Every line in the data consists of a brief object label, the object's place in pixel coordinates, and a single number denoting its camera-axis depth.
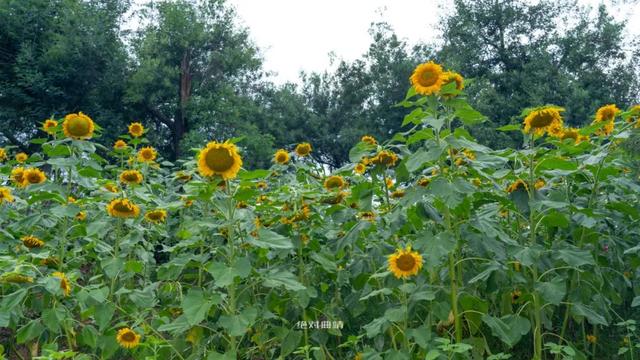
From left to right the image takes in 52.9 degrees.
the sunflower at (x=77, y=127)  3.68
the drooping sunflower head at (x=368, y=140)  3.72
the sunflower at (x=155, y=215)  4.00
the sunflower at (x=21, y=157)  5.99
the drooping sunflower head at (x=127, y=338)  3.19
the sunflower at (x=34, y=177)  4.03
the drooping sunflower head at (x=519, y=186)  2.82
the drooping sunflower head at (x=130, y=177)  3.96
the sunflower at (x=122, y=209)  3.45
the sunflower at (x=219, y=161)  2.78
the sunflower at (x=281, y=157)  4.96
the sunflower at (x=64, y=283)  3.19
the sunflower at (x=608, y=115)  3.76
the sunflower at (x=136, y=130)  5.93
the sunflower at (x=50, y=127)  3.80
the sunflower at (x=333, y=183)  3.69
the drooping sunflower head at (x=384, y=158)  3.23
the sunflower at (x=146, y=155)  5.65
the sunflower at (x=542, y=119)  2.78
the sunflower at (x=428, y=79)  2.84
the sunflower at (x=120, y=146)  5.58
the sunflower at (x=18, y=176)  4.45
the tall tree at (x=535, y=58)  20.25
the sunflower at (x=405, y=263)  2.82
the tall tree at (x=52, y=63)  16.69
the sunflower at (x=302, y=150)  4.94
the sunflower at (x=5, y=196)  4.13
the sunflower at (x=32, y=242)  3.81
